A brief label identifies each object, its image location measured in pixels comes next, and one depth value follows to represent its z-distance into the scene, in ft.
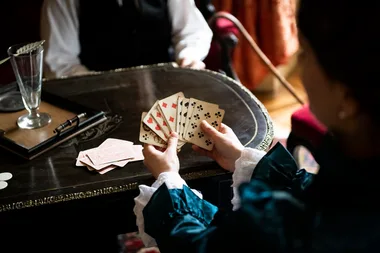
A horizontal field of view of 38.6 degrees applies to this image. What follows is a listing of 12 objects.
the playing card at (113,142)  5.12
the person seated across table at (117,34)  7.74
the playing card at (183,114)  4.86
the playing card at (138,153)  4.91
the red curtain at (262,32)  10.98
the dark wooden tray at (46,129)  5.07
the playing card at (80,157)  4.88
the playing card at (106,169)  4.78
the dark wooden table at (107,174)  4.56
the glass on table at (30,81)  5.20
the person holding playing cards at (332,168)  2.63
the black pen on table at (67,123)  5.21
